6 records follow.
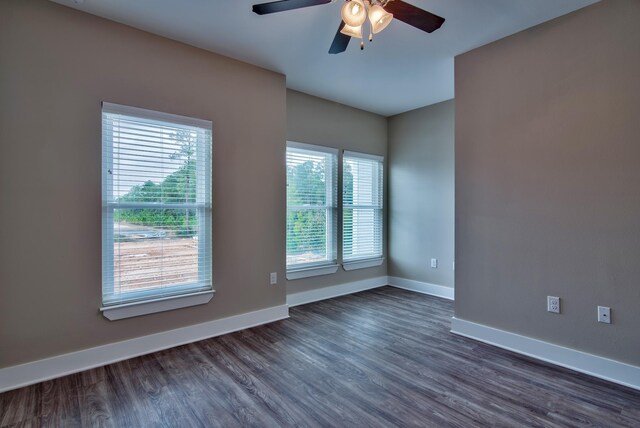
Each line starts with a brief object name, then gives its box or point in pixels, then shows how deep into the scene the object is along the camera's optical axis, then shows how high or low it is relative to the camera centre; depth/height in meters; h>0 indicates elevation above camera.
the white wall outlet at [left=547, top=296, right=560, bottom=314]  2.50 -0.70
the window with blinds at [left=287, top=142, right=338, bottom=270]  4.02 +0.15
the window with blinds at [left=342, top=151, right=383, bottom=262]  4.60 +0.15
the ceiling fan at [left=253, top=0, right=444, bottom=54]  1.81 +1.22
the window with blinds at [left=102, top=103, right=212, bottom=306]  2.56 +0.10
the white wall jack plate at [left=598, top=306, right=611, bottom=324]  2.27 -0.71
